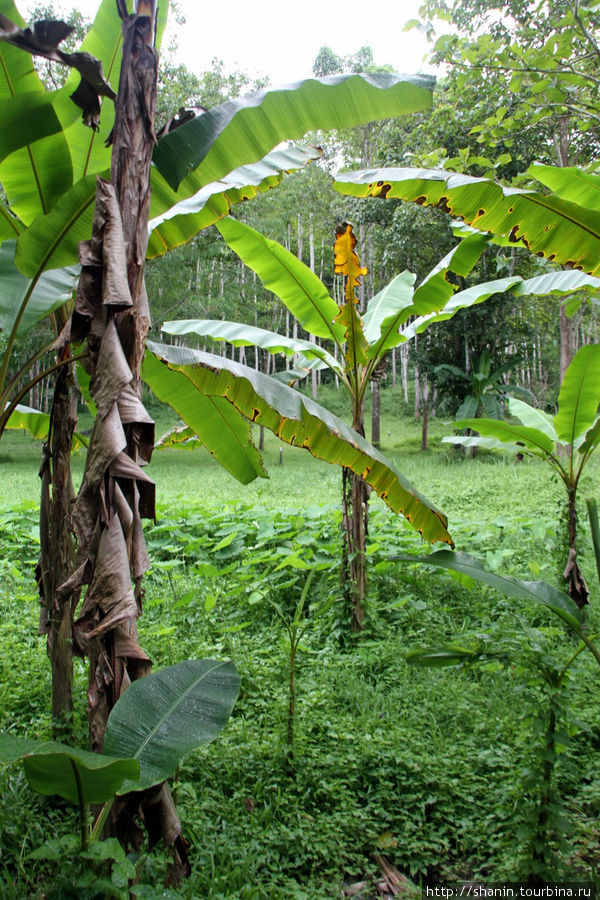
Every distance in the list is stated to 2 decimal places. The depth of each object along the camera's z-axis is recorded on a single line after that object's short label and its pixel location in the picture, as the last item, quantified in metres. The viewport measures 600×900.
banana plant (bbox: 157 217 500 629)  3.64
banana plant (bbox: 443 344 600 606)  3.68
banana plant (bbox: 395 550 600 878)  1.86
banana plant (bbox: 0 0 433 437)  2.10
